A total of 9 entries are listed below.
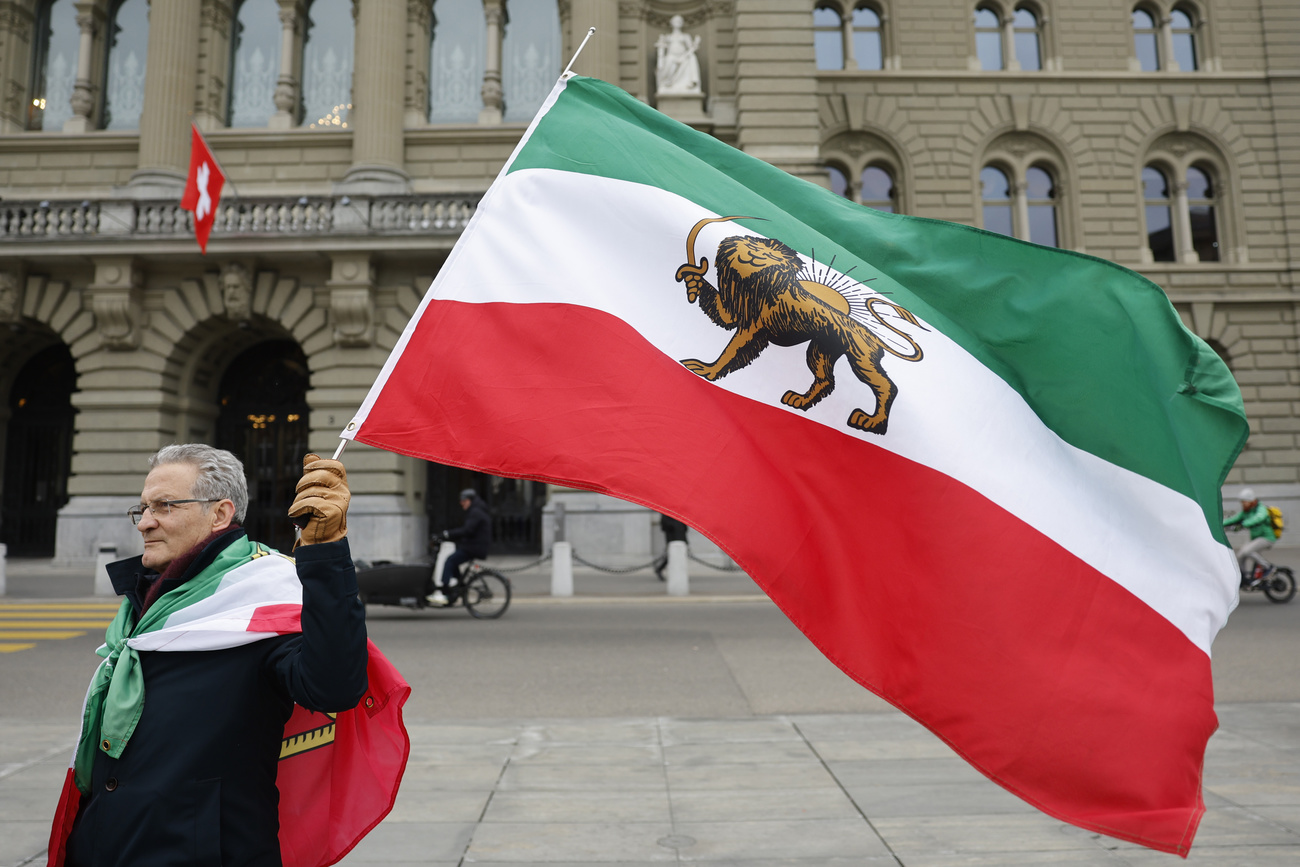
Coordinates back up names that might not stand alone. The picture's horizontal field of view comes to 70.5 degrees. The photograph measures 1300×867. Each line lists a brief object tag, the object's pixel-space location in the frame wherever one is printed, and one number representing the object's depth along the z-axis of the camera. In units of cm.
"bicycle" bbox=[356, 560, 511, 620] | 1244
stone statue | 2210
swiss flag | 1831
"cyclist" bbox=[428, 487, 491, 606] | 1283
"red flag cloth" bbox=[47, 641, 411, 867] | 241
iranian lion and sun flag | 243
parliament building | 2069
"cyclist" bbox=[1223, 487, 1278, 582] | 1403
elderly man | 206
